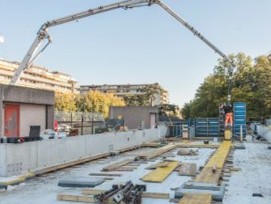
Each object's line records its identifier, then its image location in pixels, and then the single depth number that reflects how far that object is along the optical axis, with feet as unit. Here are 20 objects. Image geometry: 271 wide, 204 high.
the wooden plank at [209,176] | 21.38
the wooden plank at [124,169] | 27.52
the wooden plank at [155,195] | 17.62
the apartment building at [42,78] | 241.85
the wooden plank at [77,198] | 17.06
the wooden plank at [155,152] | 34.22
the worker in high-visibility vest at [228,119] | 60.97
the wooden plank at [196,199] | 15.69
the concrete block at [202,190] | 17.22
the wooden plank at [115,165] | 27.26
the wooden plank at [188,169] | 24.98
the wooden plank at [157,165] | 27.89
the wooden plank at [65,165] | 24.94
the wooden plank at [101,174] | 25.36
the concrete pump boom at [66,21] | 48.31
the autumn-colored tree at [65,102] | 184.50
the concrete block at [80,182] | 20.45
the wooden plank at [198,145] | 48.08
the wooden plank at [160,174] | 22.44
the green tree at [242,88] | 113.99
